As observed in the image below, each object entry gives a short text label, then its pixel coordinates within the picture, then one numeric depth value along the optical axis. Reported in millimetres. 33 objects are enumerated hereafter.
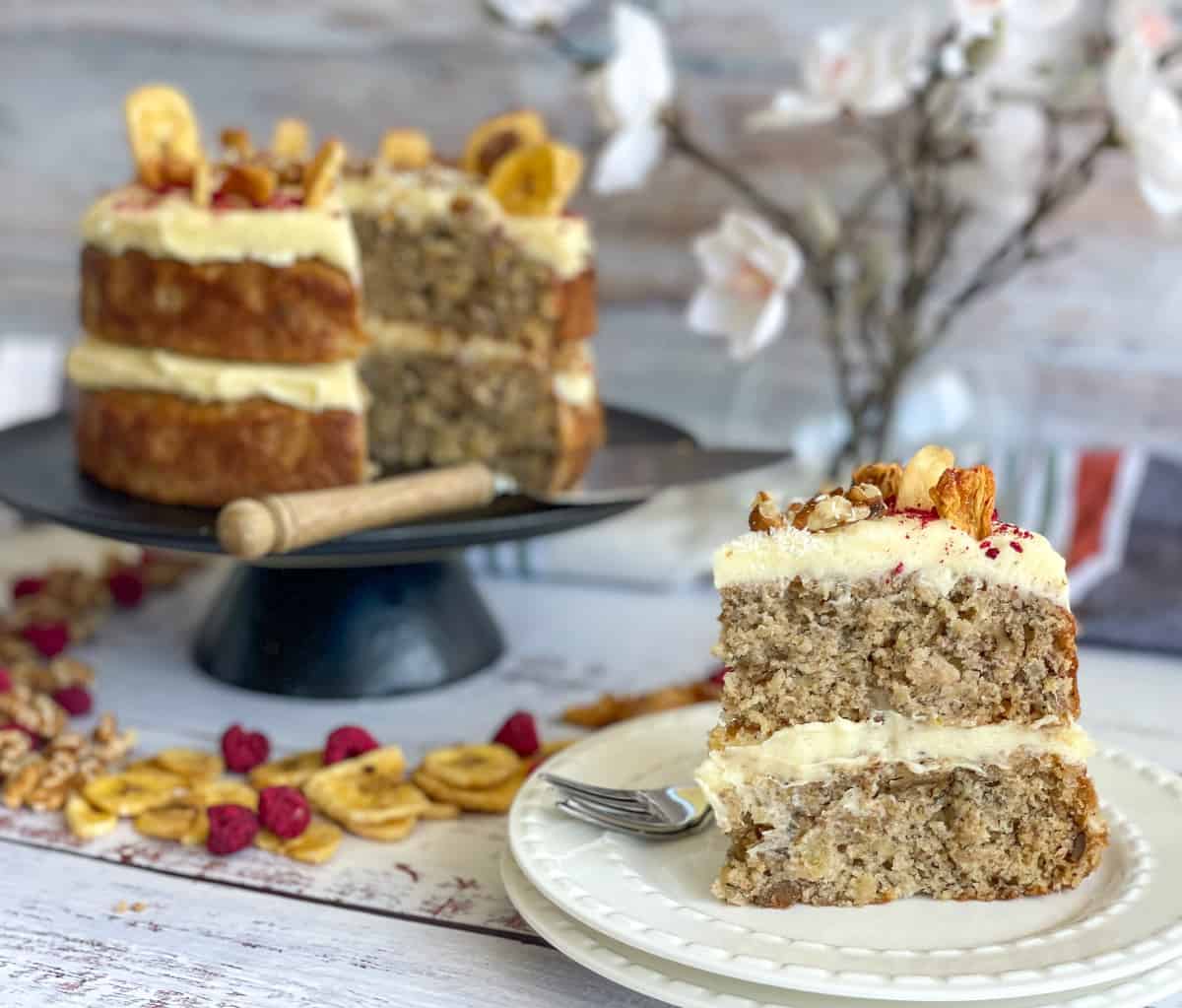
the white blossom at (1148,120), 782
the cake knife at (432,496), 666
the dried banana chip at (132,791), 656
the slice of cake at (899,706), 571
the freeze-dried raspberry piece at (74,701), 737
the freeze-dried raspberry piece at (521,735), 691
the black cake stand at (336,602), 720
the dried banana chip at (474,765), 665
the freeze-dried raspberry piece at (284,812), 635
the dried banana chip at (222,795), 659
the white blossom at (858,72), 807
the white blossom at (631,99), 846
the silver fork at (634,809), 591
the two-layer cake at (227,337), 743
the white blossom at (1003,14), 773
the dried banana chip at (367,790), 647
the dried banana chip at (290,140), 857
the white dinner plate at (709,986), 519
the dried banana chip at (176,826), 642
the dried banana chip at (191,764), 681
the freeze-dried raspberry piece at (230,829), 628
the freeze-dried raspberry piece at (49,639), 794
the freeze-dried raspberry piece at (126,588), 866
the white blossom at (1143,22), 823
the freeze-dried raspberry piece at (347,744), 681
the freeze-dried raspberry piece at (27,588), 860
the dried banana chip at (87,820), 643
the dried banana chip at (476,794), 657
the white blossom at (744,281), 849
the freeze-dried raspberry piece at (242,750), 686
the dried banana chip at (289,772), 670
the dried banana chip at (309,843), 630
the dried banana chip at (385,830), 642
